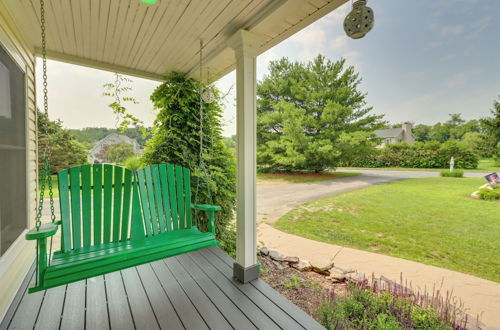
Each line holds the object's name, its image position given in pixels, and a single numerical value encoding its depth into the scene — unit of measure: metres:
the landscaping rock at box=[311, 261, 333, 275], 2.36
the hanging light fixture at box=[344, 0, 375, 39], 0.98
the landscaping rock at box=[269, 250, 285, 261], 2.64
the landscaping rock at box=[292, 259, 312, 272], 2.42
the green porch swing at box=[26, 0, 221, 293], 1.13
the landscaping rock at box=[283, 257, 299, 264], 2.54
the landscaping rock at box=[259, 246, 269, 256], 2.78
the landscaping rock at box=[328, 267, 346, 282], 2.21
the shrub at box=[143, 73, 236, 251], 2.60
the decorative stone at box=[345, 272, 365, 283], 2.12
